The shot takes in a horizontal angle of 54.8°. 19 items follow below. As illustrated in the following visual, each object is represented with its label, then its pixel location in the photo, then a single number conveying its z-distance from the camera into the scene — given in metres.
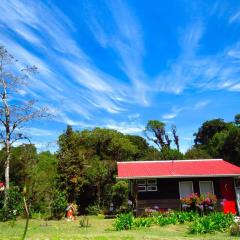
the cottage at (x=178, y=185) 17.97
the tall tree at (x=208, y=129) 47.64
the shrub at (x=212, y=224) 10.52
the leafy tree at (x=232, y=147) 35.22
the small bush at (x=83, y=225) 12.91
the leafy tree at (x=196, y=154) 35.41
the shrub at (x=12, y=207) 17.40
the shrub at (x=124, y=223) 11.55
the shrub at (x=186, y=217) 13.44
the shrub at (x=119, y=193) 21.75
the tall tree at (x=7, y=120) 18.99
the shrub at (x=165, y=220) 12.81
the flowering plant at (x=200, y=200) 16.43
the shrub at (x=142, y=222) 12.29
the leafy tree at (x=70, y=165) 21.02
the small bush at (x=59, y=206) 18.26
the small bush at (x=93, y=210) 20.78
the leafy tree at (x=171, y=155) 35.11
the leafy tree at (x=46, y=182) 20.63
